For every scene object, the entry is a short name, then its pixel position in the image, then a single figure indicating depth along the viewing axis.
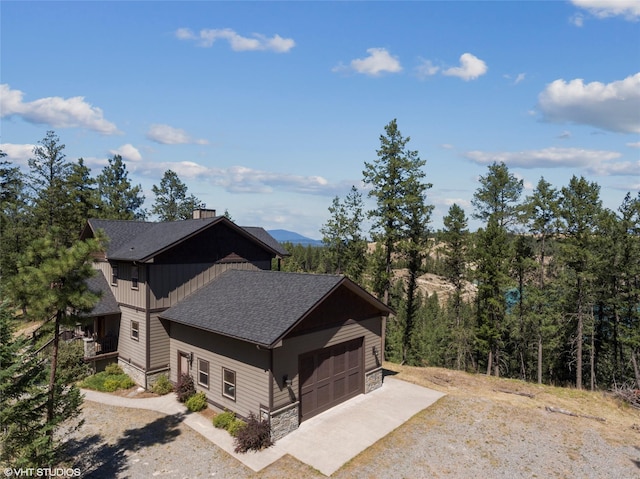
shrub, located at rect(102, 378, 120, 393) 17.98
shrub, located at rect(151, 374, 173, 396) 17.45
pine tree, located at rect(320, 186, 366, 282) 35.75
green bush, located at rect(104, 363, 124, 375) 19.48
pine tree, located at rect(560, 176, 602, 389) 25.58
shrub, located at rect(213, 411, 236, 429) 14.07
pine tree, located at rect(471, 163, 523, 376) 26.95
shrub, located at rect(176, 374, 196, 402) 16.30
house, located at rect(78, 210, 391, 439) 13.80
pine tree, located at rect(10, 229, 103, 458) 9.73
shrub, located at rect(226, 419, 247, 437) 13.43
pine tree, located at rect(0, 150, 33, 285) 35.69
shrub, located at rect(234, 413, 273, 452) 12.51
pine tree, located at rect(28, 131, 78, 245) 36.94
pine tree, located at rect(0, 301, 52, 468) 9.23
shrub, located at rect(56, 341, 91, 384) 18.61
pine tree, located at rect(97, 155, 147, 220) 45.75
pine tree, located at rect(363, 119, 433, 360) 26.16
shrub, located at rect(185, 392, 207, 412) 15.49
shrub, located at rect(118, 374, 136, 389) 18.25
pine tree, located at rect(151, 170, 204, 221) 51.28
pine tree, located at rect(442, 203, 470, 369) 33.22
